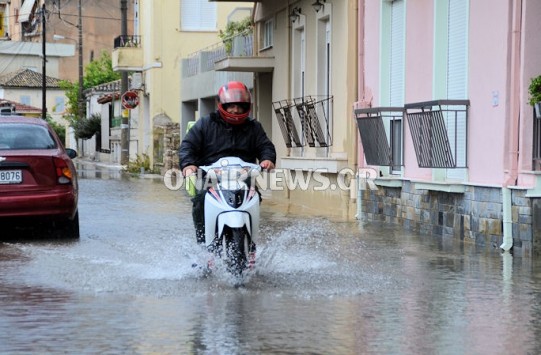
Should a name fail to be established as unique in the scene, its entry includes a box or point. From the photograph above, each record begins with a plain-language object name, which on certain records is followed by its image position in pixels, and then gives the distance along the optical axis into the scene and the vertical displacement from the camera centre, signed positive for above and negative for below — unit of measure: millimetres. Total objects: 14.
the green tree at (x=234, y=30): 29773 +2195
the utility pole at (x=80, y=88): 62781 +1356
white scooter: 9664 -770
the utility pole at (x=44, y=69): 64750 +2354
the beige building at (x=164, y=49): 44281 +2340
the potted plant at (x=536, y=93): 12227 +209
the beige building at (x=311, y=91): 19688 +411
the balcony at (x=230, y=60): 25844 +1444
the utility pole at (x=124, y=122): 47156 -346
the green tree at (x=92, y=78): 70994 +2200
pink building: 12883 -56
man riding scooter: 10148 -221
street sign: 44906 +479
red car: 14234 -751
